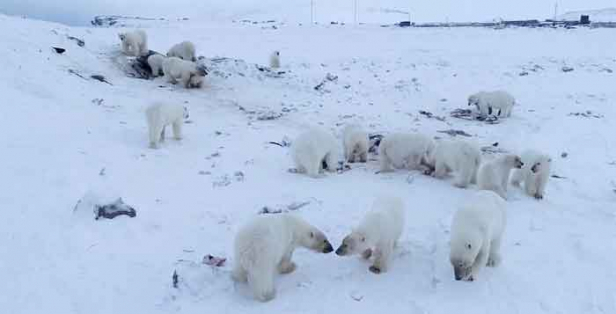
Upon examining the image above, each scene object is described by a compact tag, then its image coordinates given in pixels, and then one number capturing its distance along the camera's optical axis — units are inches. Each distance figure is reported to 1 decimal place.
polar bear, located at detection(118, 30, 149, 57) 661.9
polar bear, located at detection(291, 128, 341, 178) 315.9
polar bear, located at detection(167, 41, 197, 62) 665.0
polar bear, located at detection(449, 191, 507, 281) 185.9
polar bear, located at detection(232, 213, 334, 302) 179.6
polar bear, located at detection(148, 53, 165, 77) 610.2
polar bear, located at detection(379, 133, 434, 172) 328.8
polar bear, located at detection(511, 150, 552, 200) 281.0
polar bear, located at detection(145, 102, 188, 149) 356.2
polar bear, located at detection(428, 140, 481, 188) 299.9
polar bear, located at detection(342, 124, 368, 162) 350.6
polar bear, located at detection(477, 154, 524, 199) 282.8
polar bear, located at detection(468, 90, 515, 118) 493.7
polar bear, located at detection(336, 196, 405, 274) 197.9
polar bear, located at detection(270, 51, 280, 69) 760.3
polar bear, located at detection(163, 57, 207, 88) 566.3
